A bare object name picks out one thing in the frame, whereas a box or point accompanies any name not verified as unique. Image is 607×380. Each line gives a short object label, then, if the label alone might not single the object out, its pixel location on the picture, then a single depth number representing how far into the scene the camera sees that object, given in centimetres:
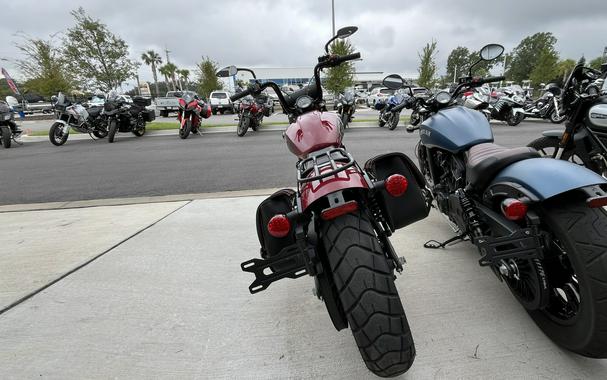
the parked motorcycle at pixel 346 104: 1059
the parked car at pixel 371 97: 2787
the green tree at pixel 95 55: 2083
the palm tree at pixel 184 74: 6250
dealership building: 6180
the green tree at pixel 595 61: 5278
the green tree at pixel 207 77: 3055
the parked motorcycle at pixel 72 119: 938
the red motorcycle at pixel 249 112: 998
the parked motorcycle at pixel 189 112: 972
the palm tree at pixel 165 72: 5984
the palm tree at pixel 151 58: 5753
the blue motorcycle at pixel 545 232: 124
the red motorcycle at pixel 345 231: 119
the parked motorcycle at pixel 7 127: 923
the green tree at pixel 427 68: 2242
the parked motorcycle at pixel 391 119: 928
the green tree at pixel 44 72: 1717
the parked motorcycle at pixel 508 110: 1055
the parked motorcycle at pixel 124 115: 970
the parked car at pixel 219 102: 2217
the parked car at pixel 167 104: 2064
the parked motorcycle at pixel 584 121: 271
